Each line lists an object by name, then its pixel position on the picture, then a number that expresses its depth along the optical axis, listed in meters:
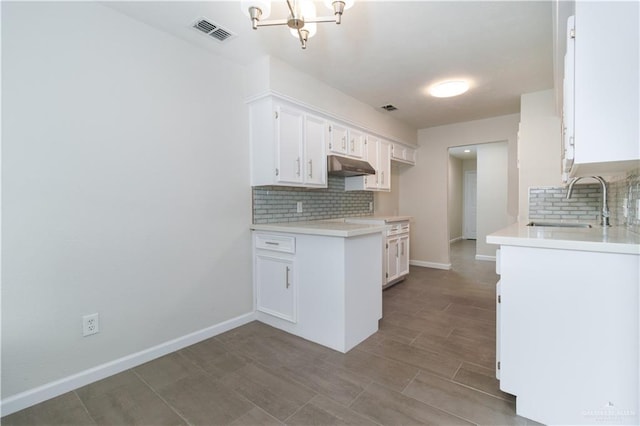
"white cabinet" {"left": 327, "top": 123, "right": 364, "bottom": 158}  3.46
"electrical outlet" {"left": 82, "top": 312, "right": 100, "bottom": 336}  1.94
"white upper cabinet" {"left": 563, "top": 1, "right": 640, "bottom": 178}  1.19
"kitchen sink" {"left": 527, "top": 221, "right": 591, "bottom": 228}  2.69
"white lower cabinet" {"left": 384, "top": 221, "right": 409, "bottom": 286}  3.92
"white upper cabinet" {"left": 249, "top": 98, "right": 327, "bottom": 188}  2.79
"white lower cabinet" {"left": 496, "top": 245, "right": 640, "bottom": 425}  1.31
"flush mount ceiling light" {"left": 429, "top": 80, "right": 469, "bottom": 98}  3.19
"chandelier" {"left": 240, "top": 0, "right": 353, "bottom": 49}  1.51
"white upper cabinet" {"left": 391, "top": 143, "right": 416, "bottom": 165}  4.79
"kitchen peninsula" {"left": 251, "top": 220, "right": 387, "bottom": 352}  2.31
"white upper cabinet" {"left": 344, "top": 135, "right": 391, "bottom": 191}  4.11
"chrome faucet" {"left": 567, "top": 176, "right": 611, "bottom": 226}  2.42
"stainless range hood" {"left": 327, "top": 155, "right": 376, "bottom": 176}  3.31
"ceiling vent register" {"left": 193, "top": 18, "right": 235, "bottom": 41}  2.21
